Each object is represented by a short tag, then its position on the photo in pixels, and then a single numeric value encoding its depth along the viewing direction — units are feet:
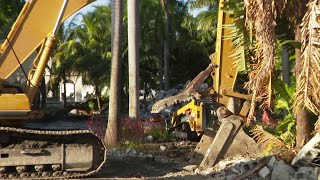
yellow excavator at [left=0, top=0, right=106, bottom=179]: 31.99
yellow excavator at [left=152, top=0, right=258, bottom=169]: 35.96
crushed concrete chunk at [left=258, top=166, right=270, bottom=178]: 30.63
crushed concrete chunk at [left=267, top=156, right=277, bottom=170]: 31.19
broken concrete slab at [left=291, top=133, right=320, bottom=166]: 30.58
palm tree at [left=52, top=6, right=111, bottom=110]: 129.08
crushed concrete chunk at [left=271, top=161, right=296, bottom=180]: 30.01
